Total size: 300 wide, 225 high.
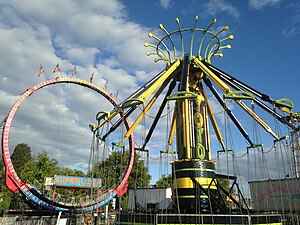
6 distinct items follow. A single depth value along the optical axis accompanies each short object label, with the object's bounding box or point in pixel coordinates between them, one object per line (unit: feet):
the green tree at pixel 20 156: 244.26
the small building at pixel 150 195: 108.71
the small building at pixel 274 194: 84.02
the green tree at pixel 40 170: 139.64
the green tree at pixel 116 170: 181.65
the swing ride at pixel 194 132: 50.61
